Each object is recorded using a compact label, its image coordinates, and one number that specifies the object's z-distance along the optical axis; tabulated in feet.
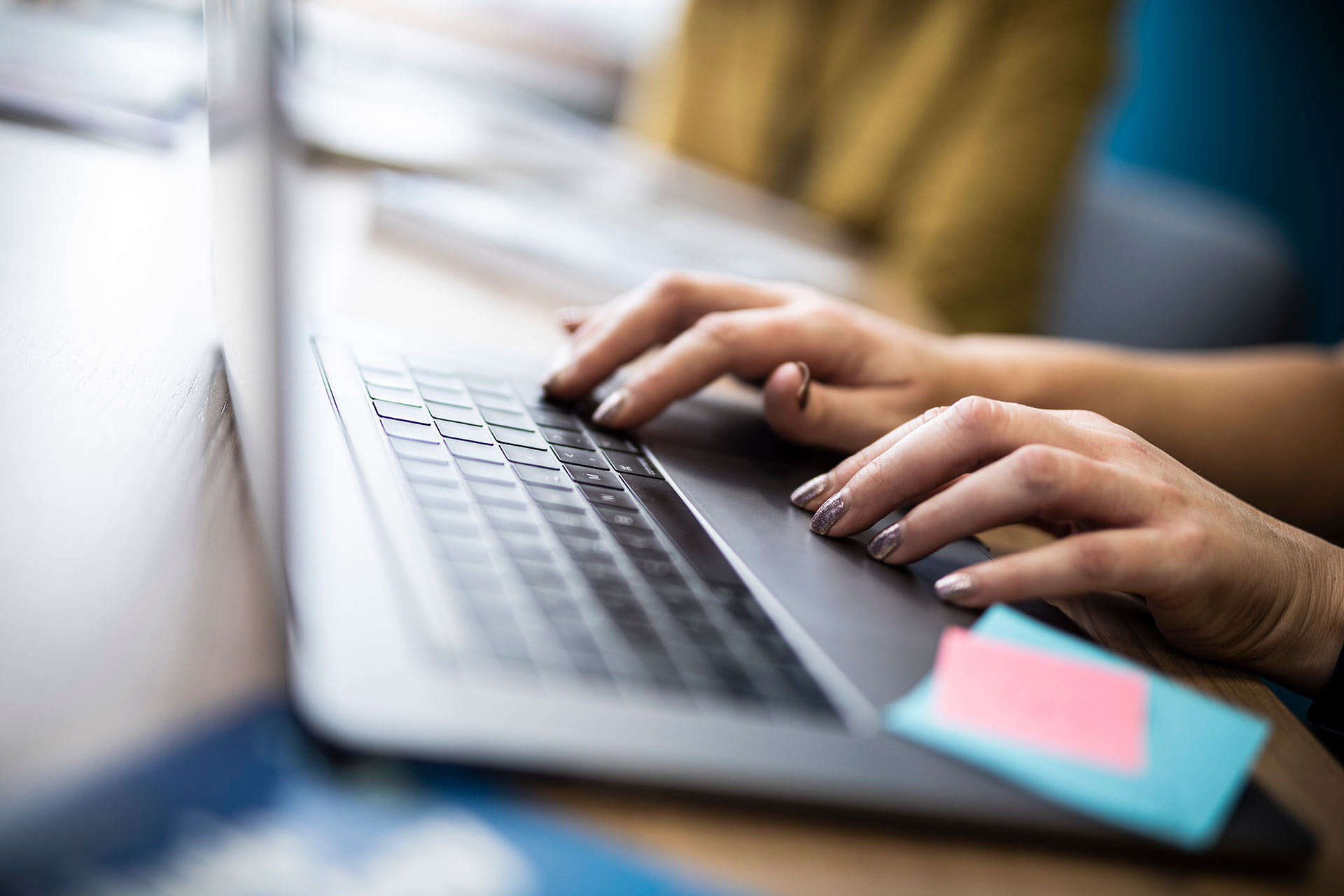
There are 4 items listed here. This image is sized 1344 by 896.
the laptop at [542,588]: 0.85
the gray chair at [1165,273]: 4.79
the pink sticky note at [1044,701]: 0.99
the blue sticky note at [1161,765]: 0.92
